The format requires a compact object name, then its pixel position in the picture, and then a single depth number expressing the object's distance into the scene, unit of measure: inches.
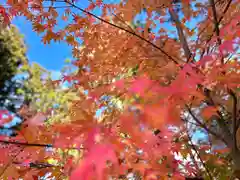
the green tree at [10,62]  470.3
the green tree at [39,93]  460.1
